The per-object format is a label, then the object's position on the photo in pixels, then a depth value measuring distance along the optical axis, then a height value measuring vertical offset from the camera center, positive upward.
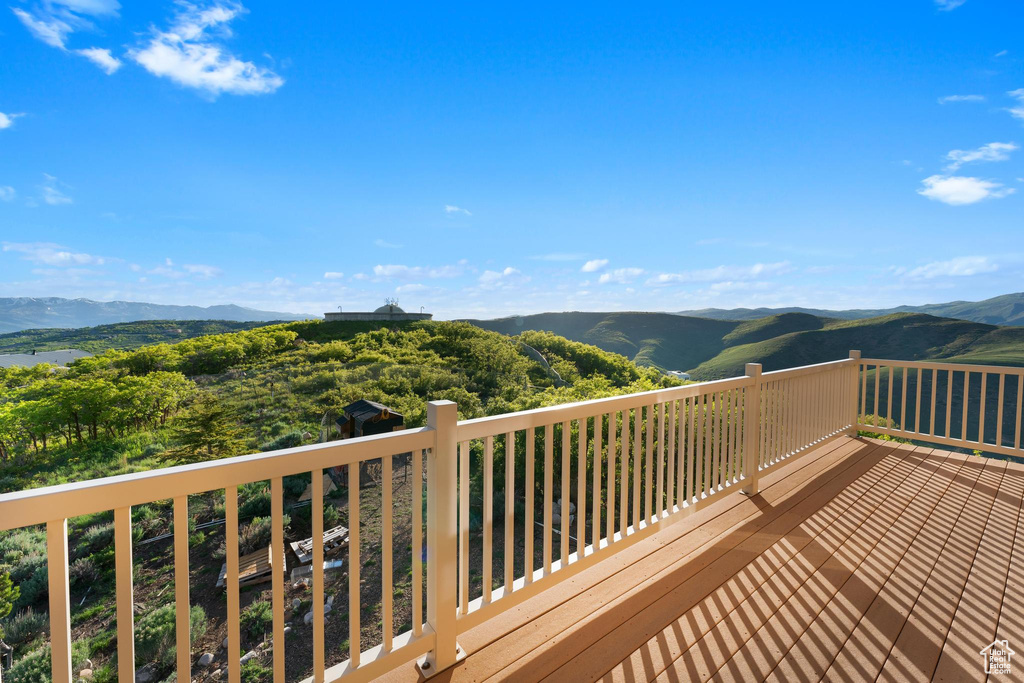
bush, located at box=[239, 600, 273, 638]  4.32 -2.95
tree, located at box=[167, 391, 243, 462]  10.86 -3.07
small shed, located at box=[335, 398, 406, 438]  9.38 -2.21
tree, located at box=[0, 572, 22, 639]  4.70 -3.04
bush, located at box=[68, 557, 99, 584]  4.89 -2.84
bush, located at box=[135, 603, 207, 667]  3.74 -2.75
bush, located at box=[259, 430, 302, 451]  11.27 -3.16
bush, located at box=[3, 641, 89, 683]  3.12 -2.67
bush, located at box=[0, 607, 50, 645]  4.41 -3.19
